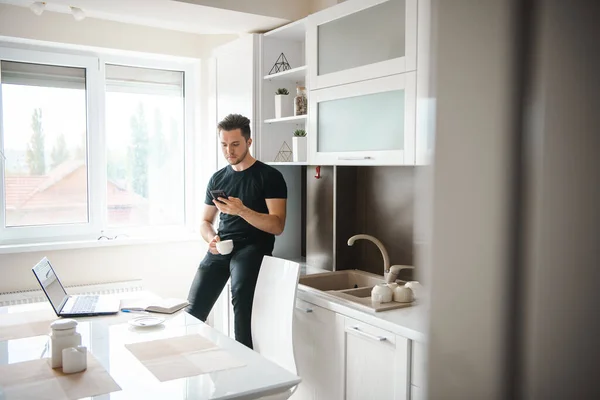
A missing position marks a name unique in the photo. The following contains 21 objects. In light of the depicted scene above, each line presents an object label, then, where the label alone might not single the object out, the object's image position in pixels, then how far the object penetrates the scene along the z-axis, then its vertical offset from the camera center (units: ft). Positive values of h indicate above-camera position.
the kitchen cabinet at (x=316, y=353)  8.13 -2.81
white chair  7.98 -2.09
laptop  7.36 -1.92
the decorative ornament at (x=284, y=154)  11.42 +0.46
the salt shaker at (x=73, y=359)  5.15 -1.78
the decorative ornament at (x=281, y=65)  11.28 +2.33
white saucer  6.87 -1.90
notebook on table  7.64 -1.90
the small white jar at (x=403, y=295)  7.74 -1.70
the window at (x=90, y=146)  11.91 +0.70
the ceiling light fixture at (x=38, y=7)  10.28 +3.22
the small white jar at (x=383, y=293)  7.73 -1.67
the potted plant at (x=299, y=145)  10.26 +0.59
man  9.30 -0.87
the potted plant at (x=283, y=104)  10.80 +1.44
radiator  11.17 -2.55
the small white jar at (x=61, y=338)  5.35 -1.64
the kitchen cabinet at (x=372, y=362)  6.81 -2.50
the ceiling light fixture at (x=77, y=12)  10.44 +3.16
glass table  4.83 -1.94
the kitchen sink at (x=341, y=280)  9.51 -1.87
